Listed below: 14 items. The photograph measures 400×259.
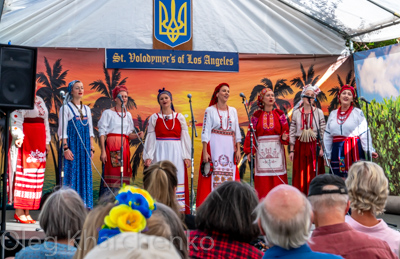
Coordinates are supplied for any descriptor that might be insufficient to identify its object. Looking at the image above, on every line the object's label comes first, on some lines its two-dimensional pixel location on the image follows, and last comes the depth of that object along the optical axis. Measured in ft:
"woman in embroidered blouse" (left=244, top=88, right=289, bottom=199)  22.80
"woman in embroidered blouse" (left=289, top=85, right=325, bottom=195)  22.95
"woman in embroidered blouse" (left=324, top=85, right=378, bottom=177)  21.77
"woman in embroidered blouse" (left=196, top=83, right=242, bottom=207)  21.81
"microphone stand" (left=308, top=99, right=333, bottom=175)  20.61
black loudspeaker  13.06
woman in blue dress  21.08
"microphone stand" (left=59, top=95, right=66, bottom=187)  19.54
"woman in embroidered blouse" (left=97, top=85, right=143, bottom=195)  22.65
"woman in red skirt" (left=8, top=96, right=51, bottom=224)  19.67
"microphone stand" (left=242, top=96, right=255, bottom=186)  20.63
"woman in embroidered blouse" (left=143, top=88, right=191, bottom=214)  21.74
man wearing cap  7.15
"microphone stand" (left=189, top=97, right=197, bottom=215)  19.76
